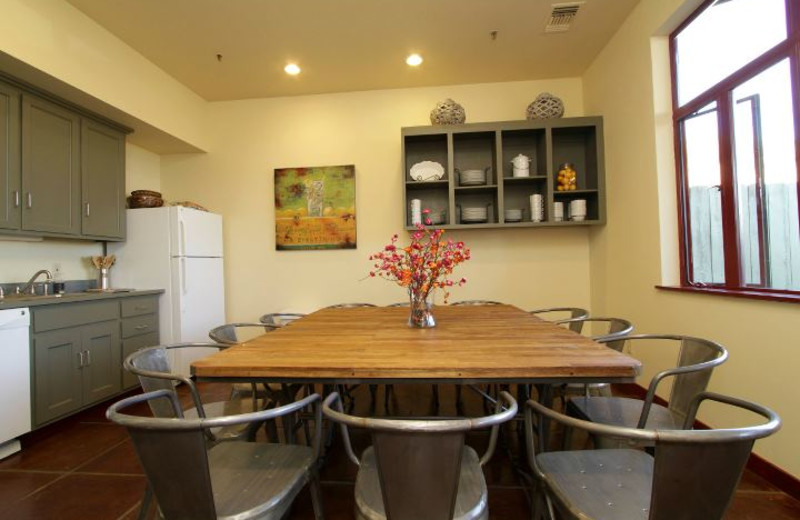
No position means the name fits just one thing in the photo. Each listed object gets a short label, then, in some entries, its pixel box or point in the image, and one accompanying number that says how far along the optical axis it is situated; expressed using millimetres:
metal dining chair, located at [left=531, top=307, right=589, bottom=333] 2490
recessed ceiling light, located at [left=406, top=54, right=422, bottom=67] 3377
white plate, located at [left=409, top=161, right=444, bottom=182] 3730
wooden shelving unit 3473
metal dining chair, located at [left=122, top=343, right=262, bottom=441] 1335
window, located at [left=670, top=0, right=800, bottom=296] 1832
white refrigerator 3363
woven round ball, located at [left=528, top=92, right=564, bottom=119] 3500
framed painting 3969
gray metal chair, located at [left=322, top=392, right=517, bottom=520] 776
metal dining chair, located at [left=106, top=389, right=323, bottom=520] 858
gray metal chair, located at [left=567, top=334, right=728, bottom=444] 1293
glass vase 1920
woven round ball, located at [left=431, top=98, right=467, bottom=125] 3535
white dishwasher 2158
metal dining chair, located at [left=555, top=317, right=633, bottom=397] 1755
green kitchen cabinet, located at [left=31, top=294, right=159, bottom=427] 2393
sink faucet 2705
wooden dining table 1162
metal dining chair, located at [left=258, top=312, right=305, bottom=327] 2453
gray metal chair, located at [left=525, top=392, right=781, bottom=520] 753
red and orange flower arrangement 1891
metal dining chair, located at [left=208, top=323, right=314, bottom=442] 1716
